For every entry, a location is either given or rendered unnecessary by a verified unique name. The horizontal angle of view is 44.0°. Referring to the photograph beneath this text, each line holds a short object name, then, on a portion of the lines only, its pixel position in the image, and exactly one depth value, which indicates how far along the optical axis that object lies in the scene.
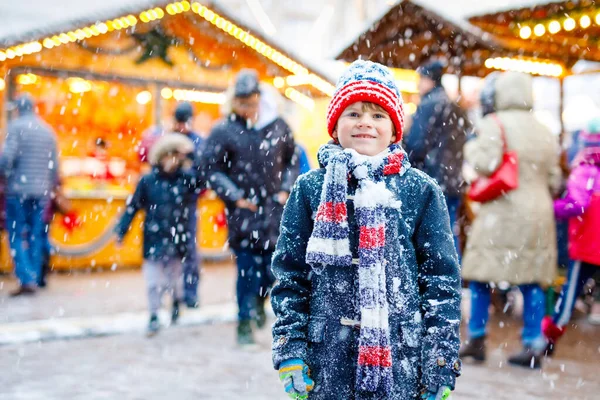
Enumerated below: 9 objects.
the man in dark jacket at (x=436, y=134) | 6.35
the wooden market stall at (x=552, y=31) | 8.32
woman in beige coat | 5.48
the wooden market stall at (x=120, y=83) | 11.42
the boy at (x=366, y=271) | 2.29
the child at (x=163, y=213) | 6.83
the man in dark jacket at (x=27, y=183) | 8.99
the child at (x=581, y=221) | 5.63
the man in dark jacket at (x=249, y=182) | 6.02
